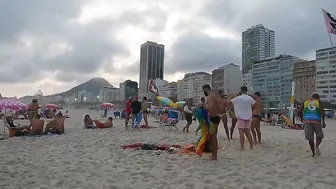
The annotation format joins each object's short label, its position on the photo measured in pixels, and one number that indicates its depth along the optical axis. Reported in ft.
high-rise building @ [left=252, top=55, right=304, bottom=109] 316.19
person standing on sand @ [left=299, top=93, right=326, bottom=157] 19.53
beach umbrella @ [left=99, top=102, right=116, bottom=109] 94.22
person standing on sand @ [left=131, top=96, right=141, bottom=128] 38.83
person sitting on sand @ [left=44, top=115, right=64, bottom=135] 35.35
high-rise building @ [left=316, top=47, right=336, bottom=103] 278.26
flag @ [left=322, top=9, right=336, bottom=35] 53.95
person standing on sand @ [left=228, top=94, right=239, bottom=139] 27.73
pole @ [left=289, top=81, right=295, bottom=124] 60.36
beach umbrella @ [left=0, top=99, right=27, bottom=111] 35.45
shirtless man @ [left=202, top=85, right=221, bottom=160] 18.63
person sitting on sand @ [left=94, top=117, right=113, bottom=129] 43.45
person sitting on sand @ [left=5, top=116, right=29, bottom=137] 33.45
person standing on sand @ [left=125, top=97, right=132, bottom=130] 40.29
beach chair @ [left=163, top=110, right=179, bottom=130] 41.06
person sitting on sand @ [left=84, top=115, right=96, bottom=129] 43.84
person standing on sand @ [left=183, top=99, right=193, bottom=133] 35.94
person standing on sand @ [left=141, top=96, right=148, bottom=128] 40.74
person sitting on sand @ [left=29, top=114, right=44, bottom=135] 33.45
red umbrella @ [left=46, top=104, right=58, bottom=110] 98.74
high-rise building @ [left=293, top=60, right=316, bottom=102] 309.01
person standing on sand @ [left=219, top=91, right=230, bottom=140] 23.07
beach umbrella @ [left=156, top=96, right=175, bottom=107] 57.50
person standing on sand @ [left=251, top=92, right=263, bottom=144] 24.59
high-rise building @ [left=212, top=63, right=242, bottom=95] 316.31
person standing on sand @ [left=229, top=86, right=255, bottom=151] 21.76
